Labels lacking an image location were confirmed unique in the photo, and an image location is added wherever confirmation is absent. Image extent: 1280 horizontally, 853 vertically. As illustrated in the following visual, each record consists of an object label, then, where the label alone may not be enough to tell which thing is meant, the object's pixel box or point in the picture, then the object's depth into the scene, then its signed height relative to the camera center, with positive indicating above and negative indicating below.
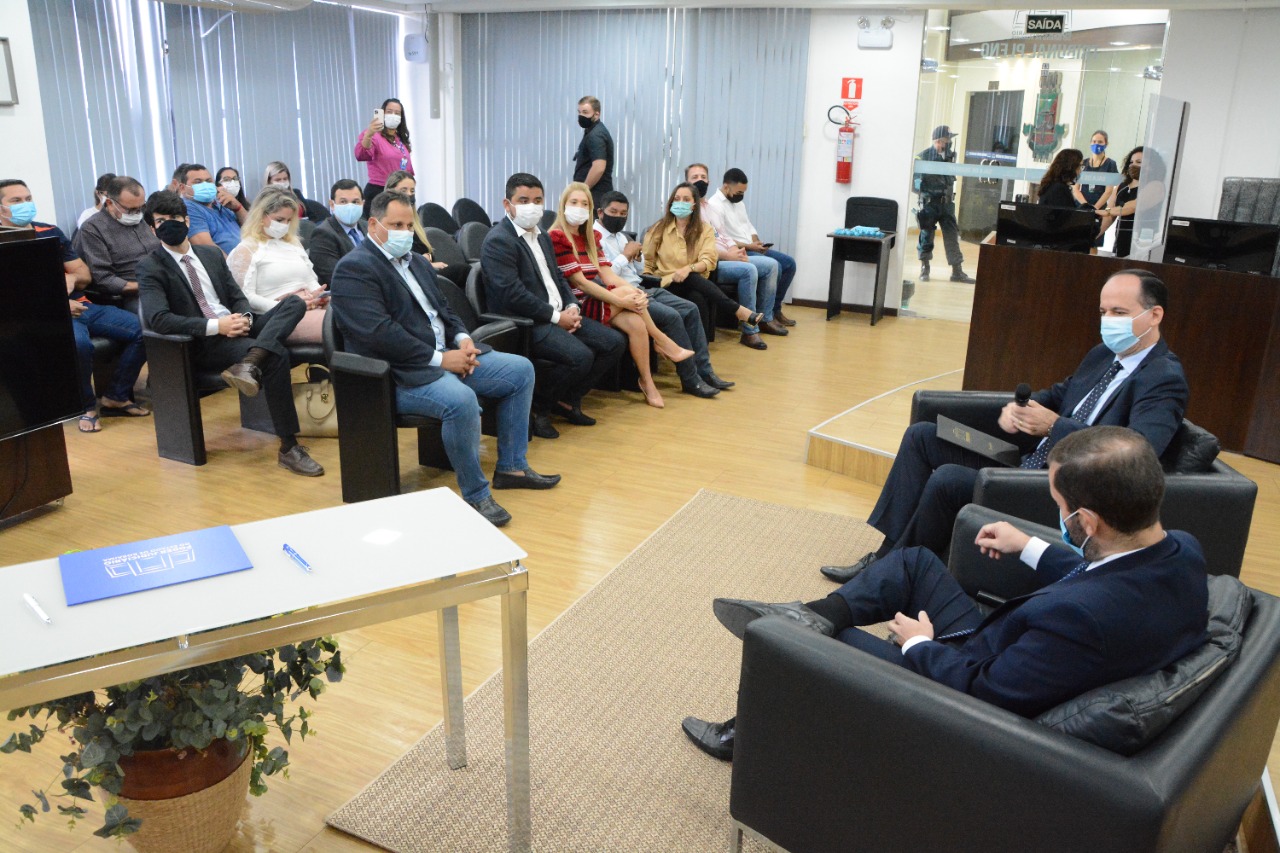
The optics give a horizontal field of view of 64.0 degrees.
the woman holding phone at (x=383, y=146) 8.72 -0.11
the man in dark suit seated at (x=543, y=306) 5.14 -0.85
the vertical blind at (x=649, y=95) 8.66 +0.38
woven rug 2.45 -1.58
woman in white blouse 5.27 -0.65
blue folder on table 1.95 -0.84
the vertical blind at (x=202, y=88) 6.98 +0.31
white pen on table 1.82 -0.84
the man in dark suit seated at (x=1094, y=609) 1.80 -0.79
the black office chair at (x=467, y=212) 8.51 -0.62
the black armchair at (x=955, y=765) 1.70 -1.07
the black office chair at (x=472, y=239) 6.92 -0.69
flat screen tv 3.71 -0.77
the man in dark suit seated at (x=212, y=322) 4.75 -0.87
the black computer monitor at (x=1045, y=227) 5.48 -0.42
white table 1.75 -0.85
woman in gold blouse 6.93 -0.72
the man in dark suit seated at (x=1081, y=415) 3.12 -0.83
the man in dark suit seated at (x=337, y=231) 5.71 -0.54
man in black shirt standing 8.77 -0.10
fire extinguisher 8.49 -0.04
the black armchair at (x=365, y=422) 4.12 -1.15
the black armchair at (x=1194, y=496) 2.93 -0.97
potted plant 2.01 -1.19
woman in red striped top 5.74 -0.82
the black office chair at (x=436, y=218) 7.98 -0.63
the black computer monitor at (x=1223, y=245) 5.06 -0.45
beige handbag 5.08 -1.31
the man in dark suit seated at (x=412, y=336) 4.10 -0.80
